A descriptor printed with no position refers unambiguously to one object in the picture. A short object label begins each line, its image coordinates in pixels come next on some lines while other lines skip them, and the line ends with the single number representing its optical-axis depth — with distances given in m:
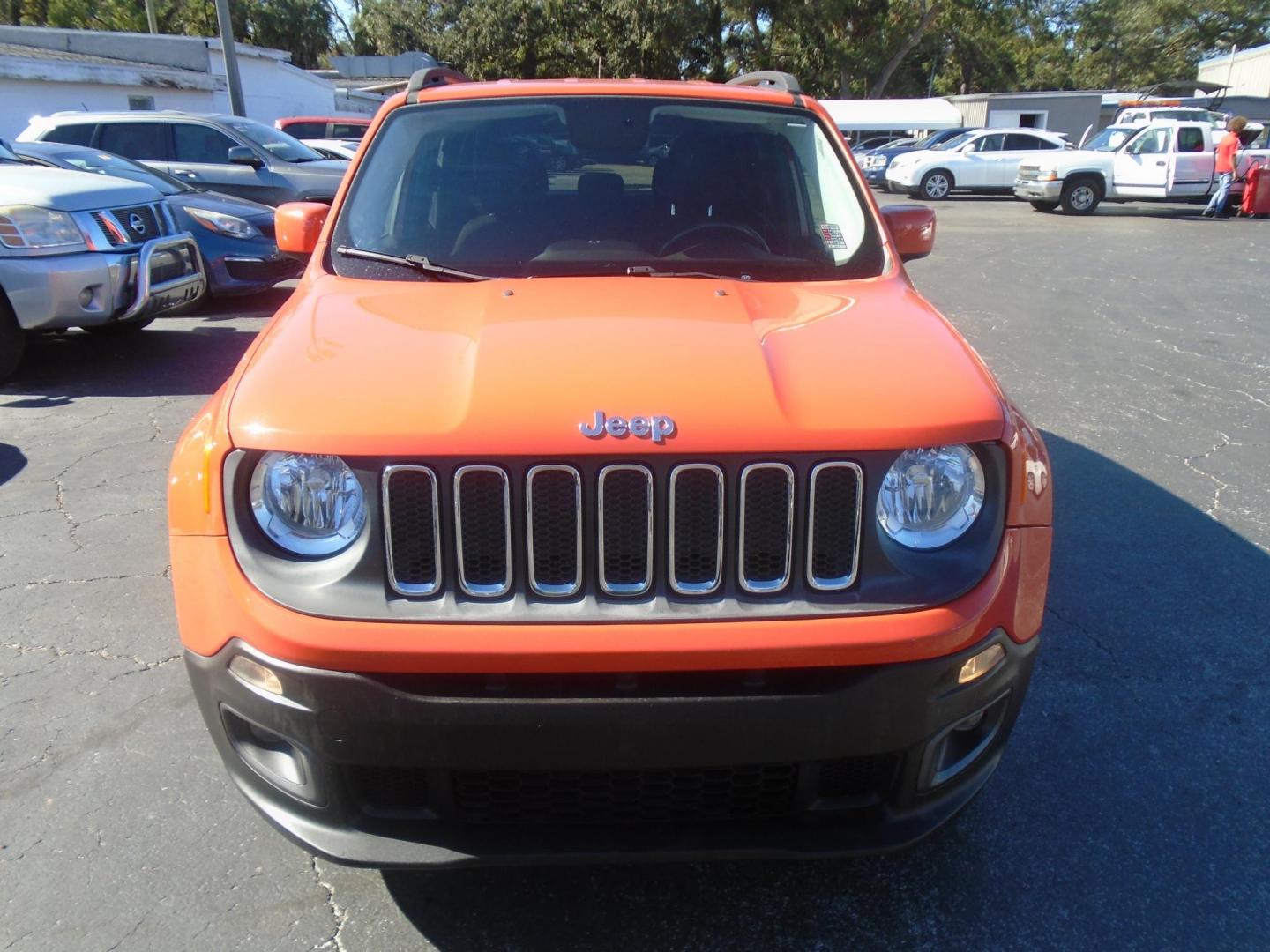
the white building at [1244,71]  44.59
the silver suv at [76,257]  6.29
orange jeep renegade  1.89
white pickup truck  20.03
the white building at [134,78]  23.66
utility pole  17.62
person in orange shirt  19.17
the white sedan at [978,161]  23.77
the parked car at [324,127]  18.52
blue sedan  8.60
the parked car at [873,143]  33.00
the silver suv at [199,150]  10.93
